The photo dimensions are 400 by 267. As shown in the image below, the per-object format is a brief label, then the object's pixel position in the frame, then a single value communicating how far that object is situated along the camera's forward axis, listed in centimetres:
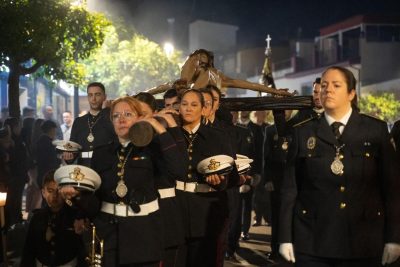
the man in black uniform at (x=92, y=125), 945
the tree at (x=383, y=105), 3744
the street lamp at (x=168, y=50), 4822
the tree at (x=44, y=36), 1388
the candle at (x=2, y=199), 695
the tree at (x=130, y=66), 4384
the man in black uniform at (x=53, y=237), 729
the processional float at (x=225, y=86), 875
